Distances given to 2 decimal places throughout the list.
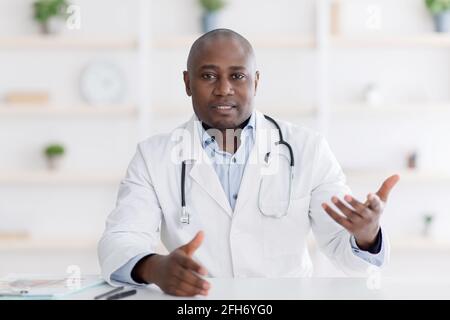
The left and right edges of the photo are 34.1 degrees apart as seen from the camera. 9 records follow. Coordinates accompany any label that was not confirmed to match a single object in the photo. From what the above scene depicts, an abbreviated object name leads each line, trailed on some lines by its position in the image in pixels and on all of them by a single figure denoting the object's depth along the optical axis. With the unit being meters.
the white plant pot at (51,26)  3.45
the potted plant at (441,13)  3.47
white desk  1.19
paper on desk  1.19
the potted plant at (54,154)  3.47
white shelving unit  3.39
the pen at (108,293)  1.18
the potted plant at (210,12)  3.44
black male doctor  1.61
